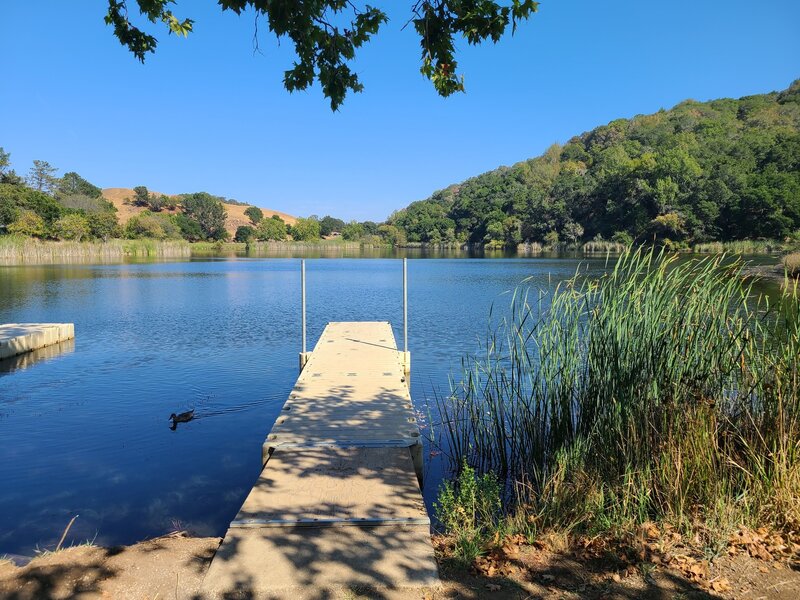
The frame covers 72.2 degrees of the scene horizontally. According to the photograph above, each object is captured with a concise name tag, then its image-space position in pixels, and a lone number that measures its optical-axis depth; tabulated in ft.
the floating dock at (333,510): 8.65
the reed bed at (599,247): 192.99
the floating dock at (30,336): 32.19
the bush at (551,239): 224.94
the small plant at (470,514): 9.66
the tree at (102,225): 173.27
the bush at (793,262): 61.09
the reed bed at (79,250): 118.73
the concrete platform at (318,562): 8.41
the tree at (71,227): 159.63
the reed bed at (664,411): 10.45
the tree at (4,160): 181.27
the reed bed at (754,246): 138.71
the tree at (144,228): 208.13
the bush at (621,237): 189.37
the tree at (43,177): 248.97
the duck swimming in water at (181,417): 21.25
